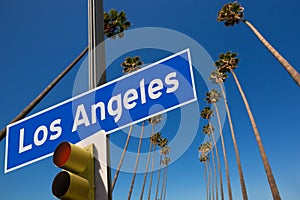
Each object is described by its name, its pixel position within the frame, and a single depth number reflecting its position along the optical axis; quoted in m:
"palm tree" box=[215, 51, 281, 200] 24.02
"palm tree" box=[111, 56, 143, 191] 40.56
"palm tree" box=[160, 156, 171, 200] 93.54
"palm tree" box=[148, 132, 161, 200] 65.25
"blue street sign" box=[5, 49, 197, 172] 2.55
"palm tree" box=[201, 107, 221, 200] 59.19
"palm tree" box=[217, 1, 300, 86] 30.28
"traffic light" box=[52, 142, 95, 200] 2.14
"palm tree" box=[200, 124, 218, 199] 65.54
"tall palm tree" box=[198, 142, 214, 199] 82.38
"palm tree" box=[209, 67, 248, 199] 31.78
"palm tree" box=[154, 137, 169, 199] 69.56
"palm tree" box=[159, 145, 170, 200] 83.78
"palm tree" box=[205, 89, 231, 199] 54.05
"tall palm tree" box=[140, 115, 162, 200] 52.67
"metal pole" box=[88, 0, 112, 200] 2.22
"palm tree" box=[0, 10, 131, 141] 16.75
